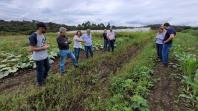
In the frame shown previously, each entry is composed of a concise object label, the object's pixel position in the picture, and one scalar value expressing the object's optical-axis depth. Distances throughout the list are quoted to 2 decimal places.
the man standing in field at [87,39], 5.00
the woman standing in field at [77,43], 4.49
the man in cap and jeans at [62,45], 3.60
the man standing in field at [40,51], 2.88
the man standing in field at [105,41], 6.87
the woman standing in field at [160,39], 4.46
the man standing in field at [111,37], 6.33
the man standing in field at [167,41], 4.06
